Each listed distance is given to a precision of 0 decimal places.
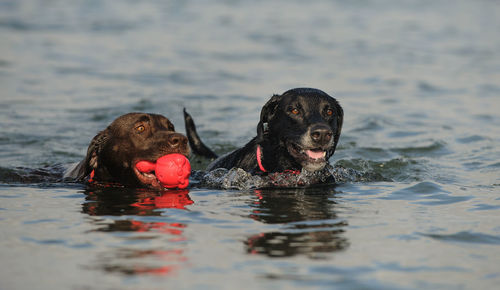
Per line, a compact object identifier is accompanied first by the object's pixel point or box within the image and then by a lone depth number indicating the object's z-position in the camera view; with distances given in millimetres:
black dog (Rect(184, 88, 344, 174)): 14172
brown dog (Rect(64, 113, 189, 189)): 14148
